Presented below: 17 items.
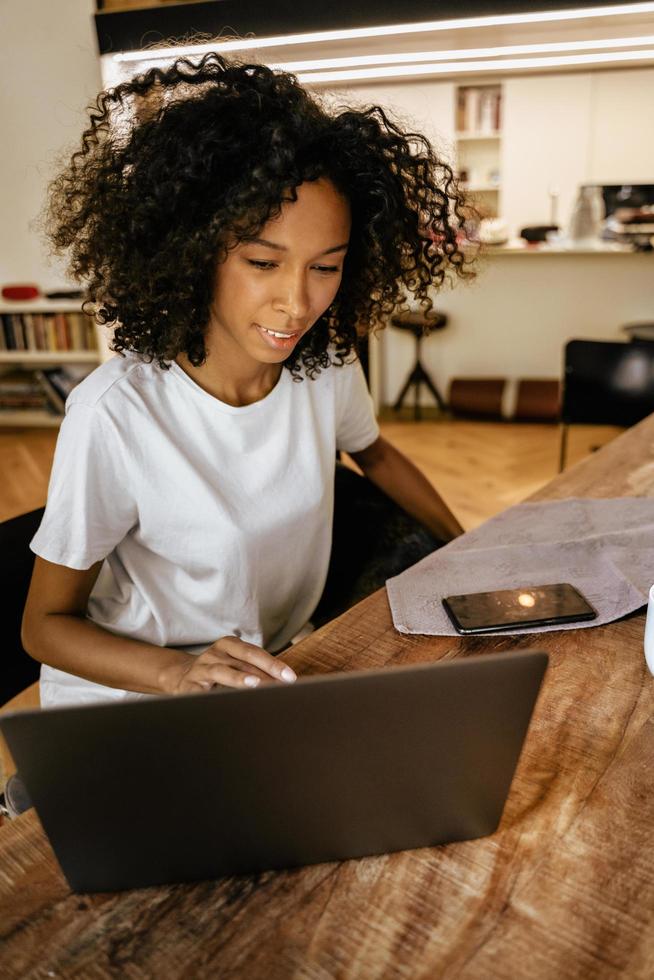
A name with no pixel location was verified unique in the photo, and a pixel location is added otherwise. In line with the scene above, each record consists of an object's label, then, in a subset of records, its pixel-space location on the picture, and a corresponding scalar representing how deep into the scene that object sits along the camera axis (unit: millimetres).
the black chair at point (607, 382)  2471
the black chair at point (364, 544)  1358
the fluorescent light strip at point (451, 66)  3775
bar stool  4990
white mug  838
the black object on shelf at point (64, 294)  4723
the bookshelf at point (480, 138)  6262
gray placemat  989
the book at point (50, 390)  4848
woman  1010
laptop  509
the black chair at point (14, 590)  1115
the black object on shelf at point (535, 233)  5086
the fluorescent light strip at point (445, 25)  3084
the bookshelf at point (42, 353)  4684
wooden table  546
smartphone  940
